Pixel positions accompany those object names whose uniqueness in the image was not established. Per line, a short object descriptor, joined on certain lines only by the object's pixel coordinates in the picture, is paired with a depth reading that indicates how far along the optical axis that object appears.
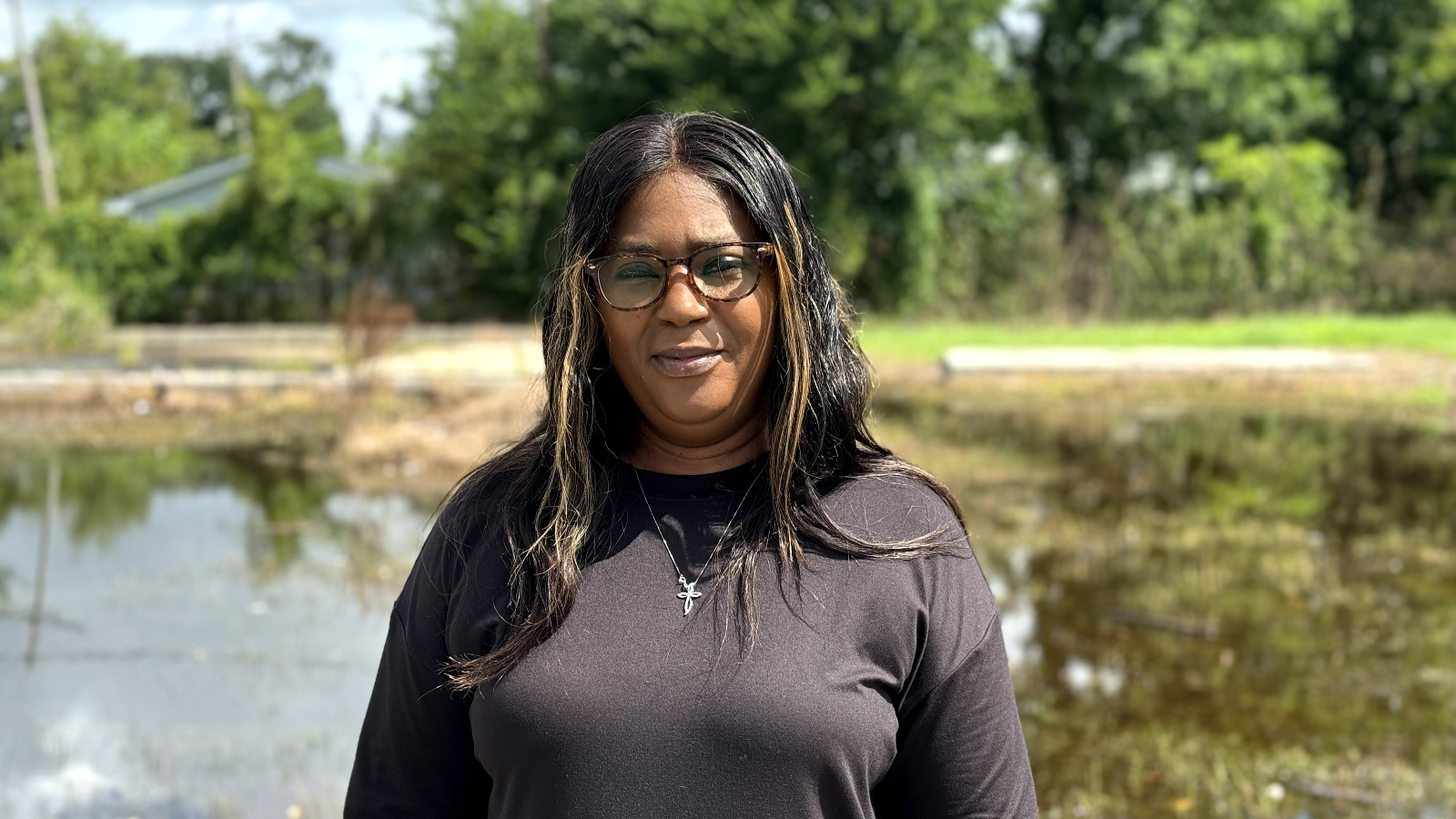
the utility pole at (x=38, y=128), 34.62
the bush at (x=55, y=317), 21.67
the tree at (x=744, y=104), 25.23
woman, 1.61
